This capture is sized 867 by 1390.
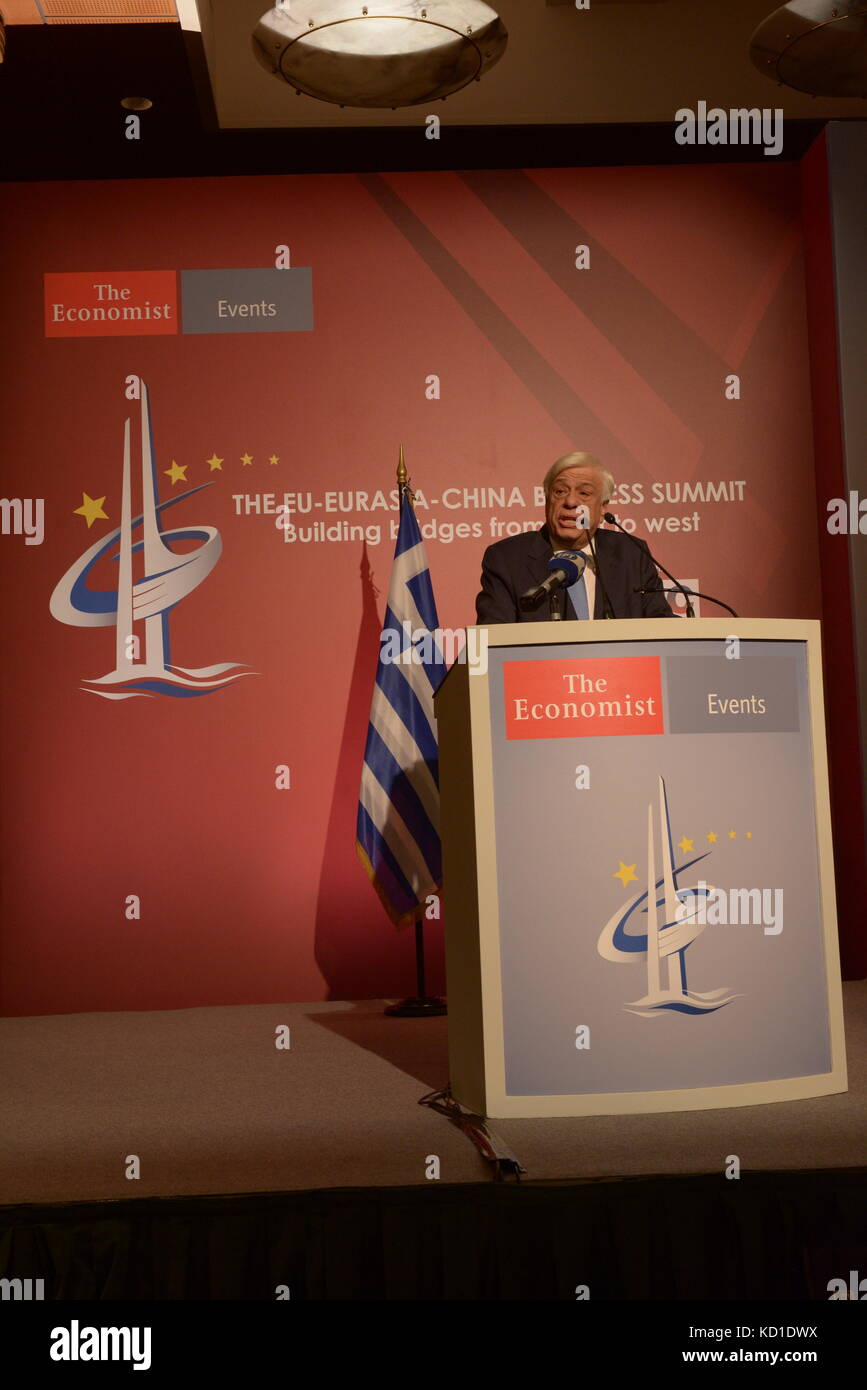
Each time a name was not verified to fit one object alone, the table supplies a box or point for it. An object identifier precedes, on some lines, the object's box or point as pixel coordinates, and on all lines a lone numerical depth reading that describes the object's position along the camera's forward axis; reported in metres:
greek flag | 4.30
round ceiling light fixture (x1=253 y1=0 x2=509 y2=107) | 3.77
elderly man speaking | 3.47
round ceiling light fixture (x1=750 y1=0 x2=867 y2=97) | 3.93
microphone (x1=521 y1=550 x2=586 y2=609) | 2.53
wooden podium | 2.46
